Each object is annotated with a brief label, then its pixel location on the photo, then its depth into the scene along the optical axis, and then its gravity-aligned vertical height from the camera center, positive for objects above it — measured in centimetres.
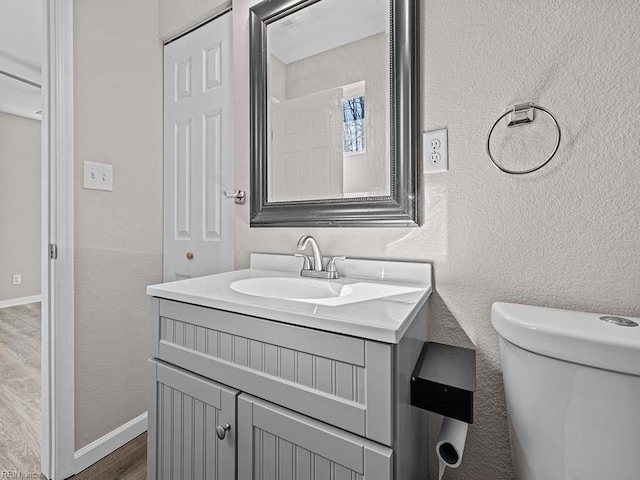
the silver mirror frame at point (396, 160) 101 +24
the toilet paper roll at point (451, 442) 68 -42
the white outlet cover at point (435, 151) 97 +26
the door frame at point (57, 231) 125 +4
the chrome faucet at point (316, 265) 110 -9
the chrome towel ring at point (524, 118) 82 +31
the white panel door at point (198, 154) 151 +42
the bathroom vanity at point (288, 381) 61 -30
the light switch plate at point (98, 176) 136 +27
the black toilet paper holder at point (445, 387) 65 -30
